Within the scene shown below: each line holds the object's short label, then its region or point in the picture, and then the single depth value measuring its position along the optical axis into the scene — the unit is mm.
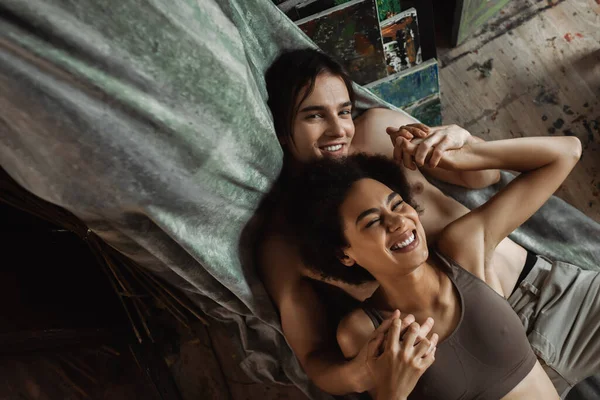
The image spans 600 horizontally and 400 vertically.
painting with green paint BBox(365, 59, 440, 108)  2057
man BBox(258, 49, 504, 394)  1617
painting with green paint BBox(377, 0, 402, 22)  1889
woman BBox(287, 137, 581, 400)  1382
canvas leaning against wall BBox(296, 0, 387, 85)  1774
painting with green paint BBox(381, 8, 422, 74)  1883
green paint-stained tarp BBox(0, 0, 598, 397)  1007
